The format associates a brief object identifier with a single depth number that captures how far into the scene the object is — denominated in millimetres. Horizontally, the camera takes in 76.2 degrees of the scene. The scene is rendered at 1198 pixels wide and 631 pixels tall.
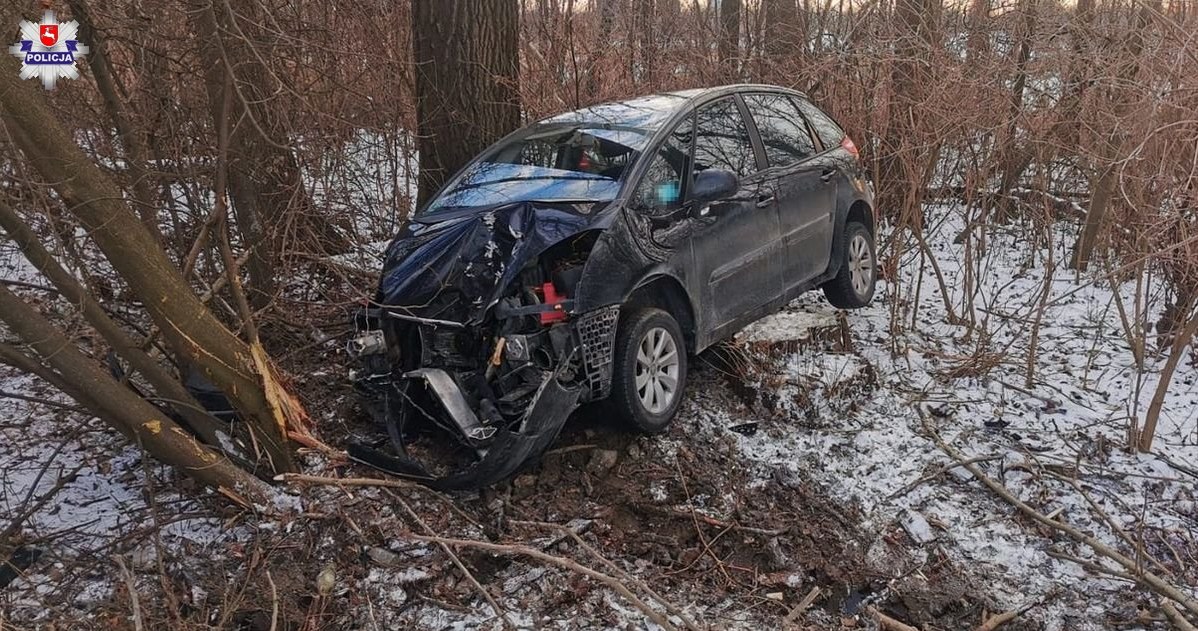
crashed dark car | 3725
